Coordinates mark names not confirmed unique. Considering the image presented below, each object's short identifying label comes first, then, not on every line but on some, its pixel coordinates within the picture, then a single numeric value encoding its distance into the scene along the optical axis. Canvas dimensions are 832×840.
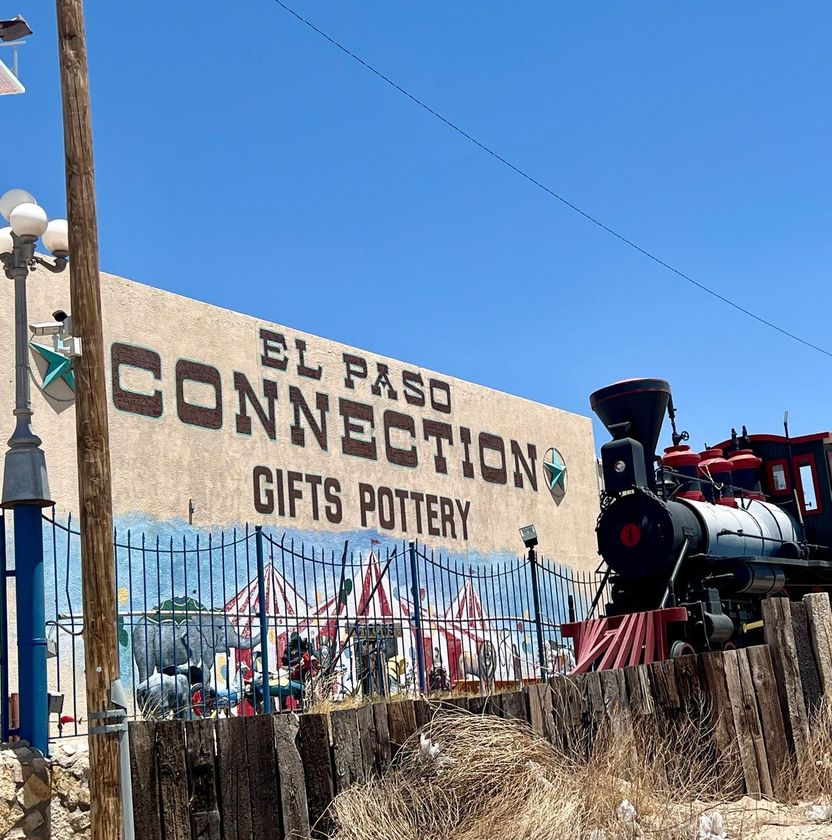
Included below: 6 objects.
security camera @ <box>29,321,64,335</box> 8.32
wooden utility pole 7.05
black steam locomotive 14.73
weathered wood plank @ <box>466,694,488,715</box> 8.46
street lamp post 7.95
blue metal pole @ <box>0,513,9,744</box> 7.84
